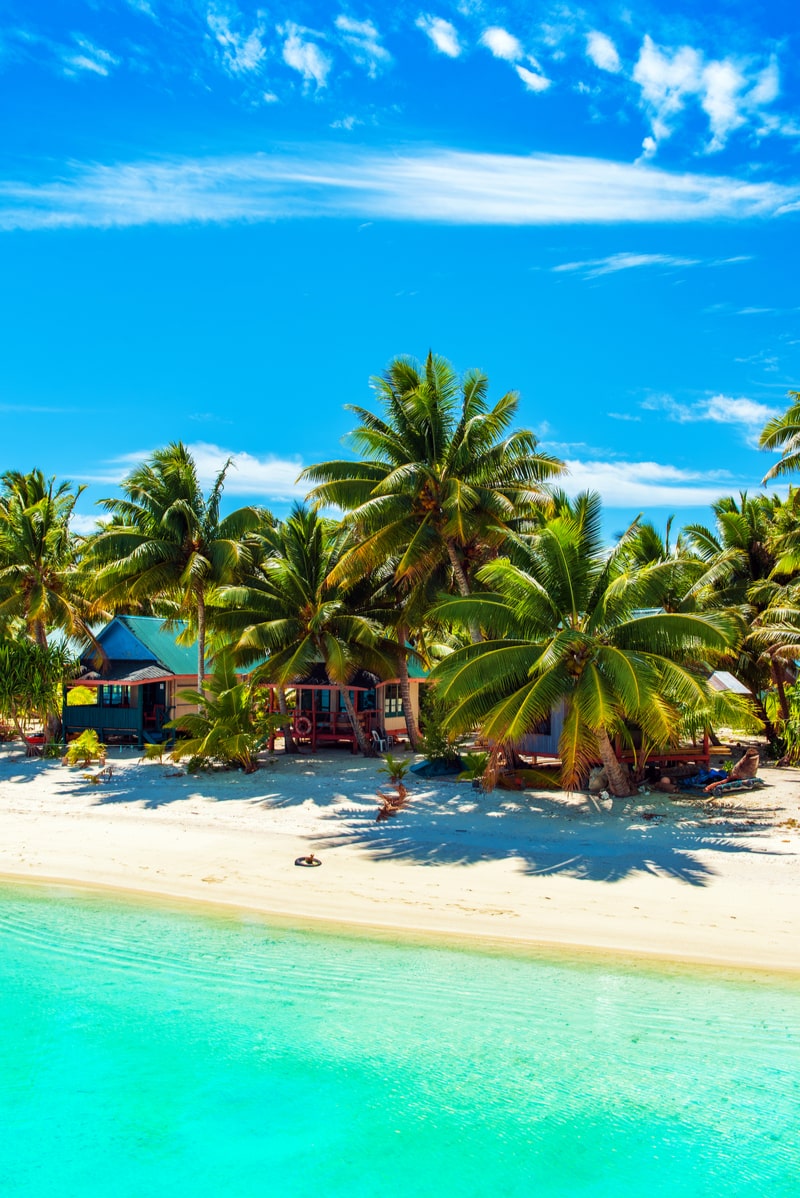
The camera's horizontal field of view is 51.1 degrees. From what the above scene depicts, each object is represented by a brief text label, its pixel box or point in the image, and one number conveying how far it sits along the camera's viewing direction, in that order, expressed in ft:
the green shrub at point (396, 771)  58.68
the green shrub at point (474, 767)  61.21
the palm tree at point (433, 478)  63.62
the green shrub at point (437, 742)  64.44
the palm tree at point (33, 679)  77.82
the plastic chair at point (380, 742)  80.38
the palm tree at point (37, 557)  80.79
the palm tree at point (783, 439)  76.79
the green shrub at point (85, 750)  71.05
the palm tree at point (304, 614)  69.26
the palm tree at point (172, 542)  75.51
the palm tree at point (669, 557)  53.60
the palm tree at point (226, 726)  65.10
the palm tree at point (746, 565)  78.69
